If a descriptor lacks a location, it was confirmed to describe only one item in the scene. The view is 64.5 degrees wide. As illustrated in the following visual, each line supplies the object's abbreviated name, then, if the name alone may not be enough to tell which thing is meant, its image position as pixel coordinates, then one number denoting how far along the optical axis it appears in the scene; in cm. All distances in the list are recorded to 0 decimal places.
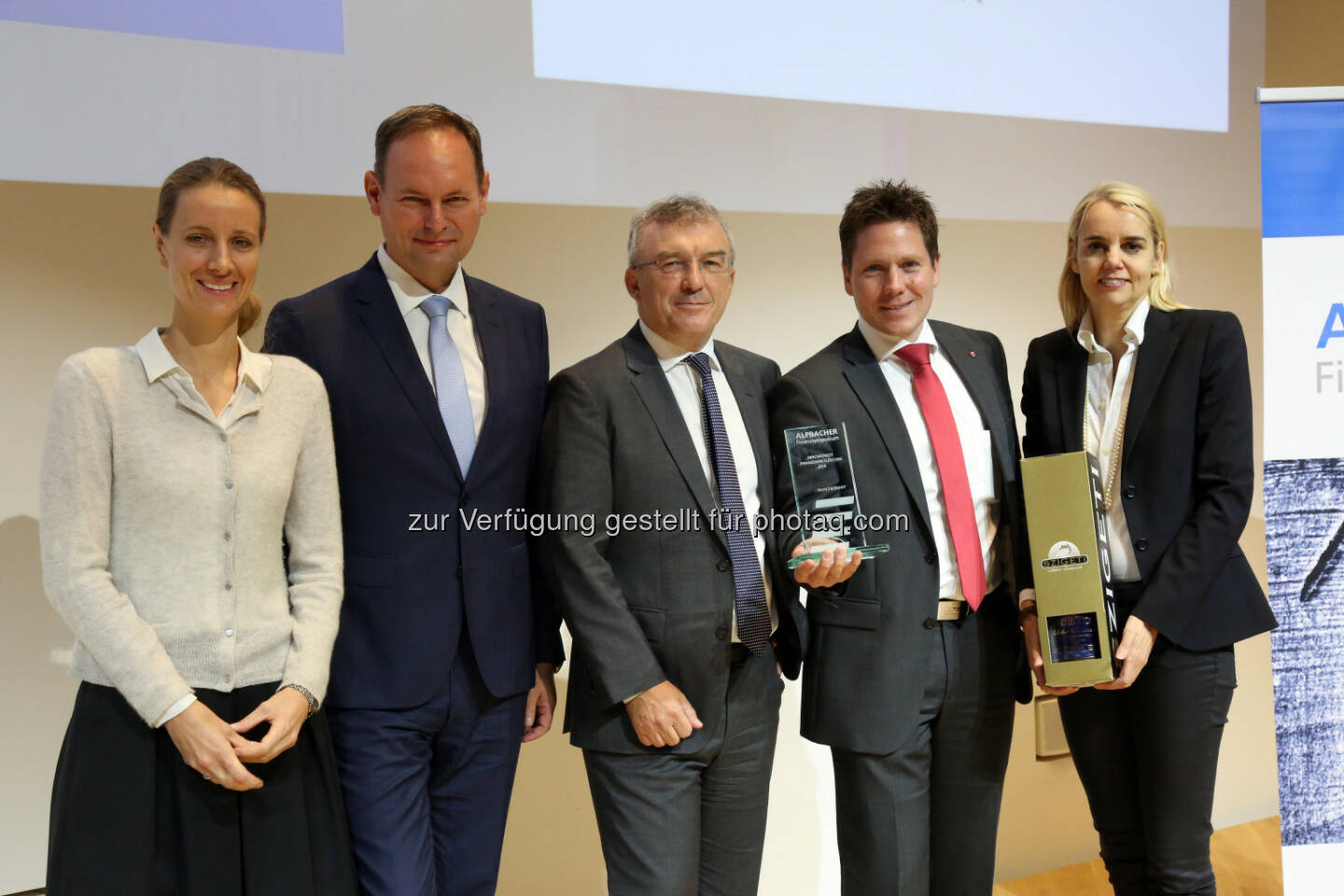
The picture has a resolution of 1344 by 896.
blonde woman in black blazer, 210
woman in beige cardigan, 157
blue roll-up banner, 265
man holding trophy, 206
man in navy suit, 191
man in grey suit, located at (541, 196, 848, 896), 194
